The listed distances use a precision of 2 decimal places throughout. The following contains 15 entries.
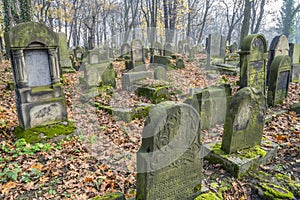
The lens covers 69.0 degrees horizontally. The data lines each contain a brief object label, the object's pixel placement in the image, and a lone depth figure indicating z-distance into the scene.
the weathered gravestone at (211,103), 5.79
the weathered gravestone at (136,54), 12.44
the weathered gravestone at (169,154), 2.67
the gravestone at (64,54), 12.36
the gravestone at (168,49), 19.45
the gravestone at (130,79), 9.65
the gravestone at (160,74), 10.52
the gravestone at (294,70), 10.41
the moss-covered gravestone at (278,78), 7.14
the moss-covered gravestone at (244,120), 3.88
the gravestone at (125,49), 19.73
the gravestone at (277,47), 8.82
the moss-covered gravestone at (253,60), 6.75
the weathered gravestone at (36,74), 4.79
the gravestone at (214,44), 15.97
